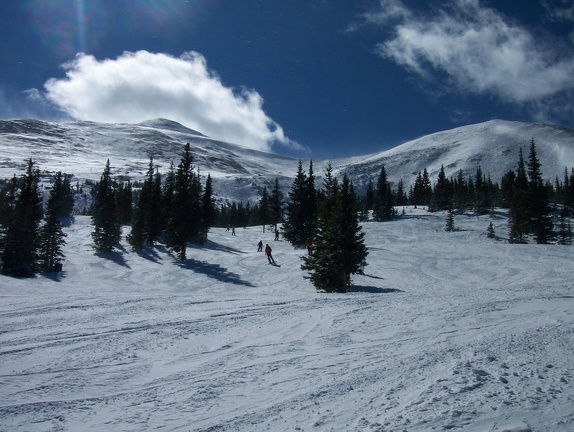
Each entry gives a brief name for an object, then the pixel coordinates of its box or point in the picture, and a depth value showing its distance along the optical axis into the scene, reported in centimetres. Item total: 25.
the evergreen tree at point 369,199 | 10019
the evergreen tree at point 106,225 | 4131
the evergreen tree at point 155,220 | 4316
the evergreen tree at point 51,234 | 3294
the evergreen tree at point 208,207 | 5079
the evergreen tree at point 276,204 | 5403
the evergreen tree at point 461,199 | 7932
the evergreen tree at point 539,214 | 4322
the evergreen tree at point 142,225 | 4184
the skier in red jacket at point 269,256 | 2986
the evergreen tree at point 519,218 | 4453
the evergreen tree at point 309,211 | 4115
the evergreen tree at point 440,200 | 8400
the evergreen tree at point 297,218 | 4181
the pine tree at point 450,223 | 5919
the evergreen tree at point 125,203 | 7175
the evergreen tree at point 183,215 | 3244
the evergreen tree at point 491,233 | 5157
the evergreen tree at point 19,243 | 2705
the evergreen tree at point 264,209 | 6675
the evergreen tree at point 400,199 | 11881
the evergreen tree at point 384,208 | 7550
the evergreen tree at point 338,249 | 2022
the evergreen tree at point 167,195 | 4438
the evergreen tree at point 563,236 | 4509
